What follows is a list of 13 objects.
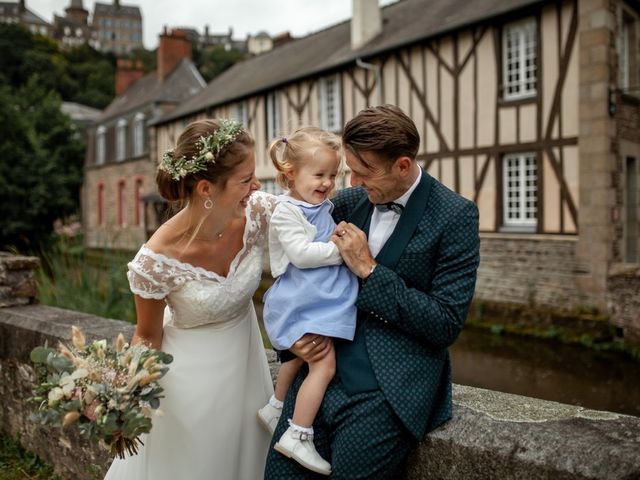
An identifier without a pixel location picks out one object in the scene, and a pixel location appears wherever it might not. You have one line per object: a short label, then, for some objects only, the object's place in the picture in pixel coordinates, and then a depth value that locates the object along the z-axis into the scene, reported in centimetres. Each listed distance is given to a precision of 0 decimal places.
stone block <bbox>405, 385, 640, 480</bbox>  169
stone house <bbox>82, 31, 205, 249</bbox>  2694
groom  188
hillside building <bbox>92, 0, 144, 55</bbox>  11019
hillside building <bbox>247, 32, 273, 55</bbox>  6162
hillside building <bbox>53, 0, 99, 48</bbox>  10519
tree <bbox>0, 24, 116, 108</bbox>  4847
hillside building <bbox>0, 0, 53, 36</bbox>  9900
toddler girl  198
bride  238
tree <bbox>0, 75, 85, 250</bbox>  2772
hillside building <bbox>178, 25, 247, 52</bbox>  10144
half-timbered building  1079
